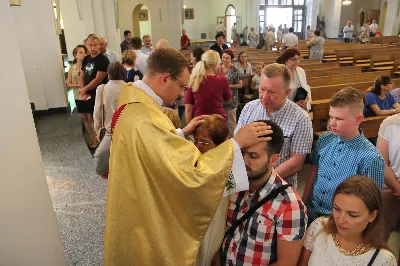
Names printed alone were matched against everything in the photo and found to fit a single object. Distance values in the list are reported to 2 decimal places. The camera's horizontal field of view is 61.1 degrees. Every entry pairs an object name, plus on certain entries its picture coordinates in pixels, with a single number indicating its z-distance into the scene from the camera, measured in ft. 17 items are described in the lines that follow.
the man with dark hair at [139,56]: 19.50
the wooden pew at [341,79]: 19.69
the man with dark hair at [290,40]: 36.45
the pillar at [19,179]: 5.81
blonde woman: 13.05
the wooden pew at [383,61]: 31.50
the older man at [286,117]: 7.15
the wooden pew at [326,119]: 13.23
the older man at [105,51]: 20.42
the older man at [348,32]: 64.92
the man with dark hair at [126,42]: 31.12
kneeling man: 4.77
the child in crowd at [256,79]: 20.81
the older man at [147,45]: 24.80
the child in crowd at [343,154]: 6.11
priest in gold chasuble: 4.98
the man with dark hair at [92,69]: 17.12
